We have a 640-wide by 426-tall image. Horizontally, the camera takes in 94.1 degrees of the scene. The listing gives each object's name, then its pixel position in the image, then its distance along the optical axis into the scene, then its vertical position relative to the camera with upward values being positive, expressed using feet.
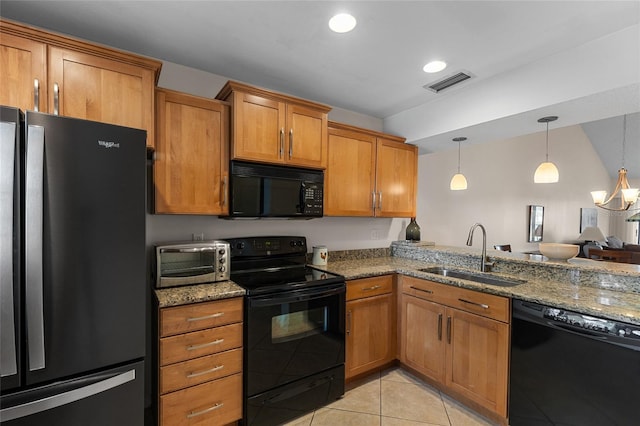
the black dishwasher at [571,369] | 4.87 -2.86
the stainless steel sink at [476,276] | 7.68 -1.90
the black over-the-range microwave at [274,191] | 7.29 +0.43
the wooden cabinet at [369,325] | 7.89 -3.23
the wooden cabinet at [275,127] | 7.18 +2.08
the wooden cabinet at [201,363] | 5.46 -3.02
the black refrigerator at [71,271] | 3.97 -0.96
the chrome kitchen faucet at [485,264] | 8.51 -1.55
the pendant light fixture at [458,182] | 12.76 +1.18
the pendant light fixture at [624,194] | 14.71 +0.86
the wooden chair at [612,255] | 19.01 -2.84
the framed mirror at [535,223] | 20.83 -0.90
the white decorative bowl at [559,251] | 7.60 -1.05
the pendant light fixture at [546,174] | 9.58 +1.19
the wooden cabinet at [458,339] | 6.41 -3.17
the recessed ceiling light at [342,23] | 5.59 +3.59
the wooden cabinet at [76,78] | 4.95 +2.33
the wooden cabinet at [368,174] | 9.19 +1.15
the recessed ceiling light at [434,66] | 7.26 +3.56
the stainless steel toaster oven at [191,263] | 6.27 -1.24
